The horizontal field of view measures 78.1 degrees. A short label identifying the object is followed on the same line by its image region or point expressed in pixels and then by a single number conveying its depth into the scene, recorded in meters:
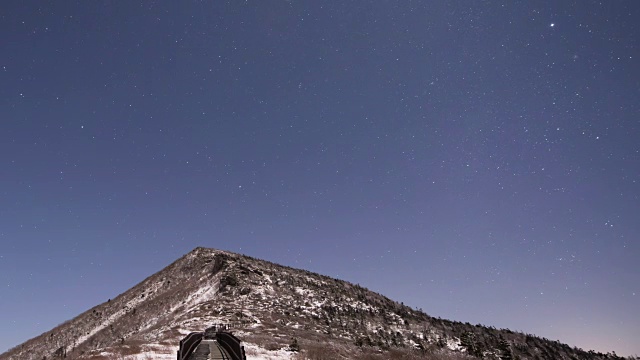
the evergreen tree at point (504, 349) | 31.02
